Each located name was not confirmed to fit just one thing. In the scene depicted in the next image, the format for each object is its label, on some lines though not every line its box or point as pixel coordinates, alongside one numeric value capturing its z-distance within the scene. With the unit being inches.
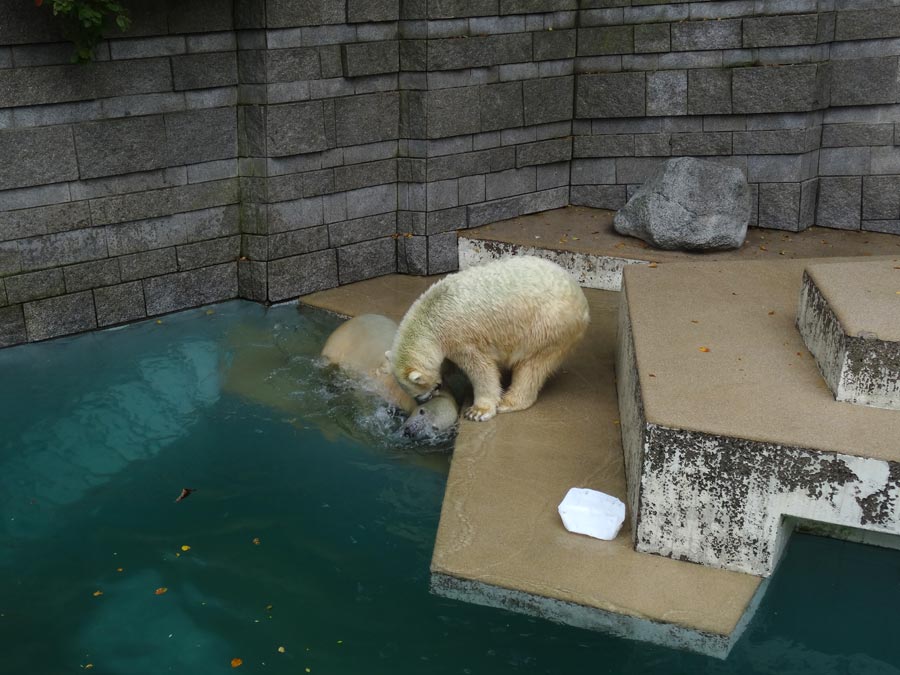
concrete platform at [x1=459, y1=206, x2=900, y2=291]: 354.9
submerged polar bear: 262.2
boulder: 349.7
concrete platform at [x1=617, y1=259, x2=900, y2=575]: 184.4
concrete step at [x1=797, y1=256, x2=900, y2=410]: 198.5
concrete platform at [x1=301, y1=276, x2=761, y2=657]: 183.5
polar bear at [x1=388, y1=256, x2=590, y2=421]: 249.1
